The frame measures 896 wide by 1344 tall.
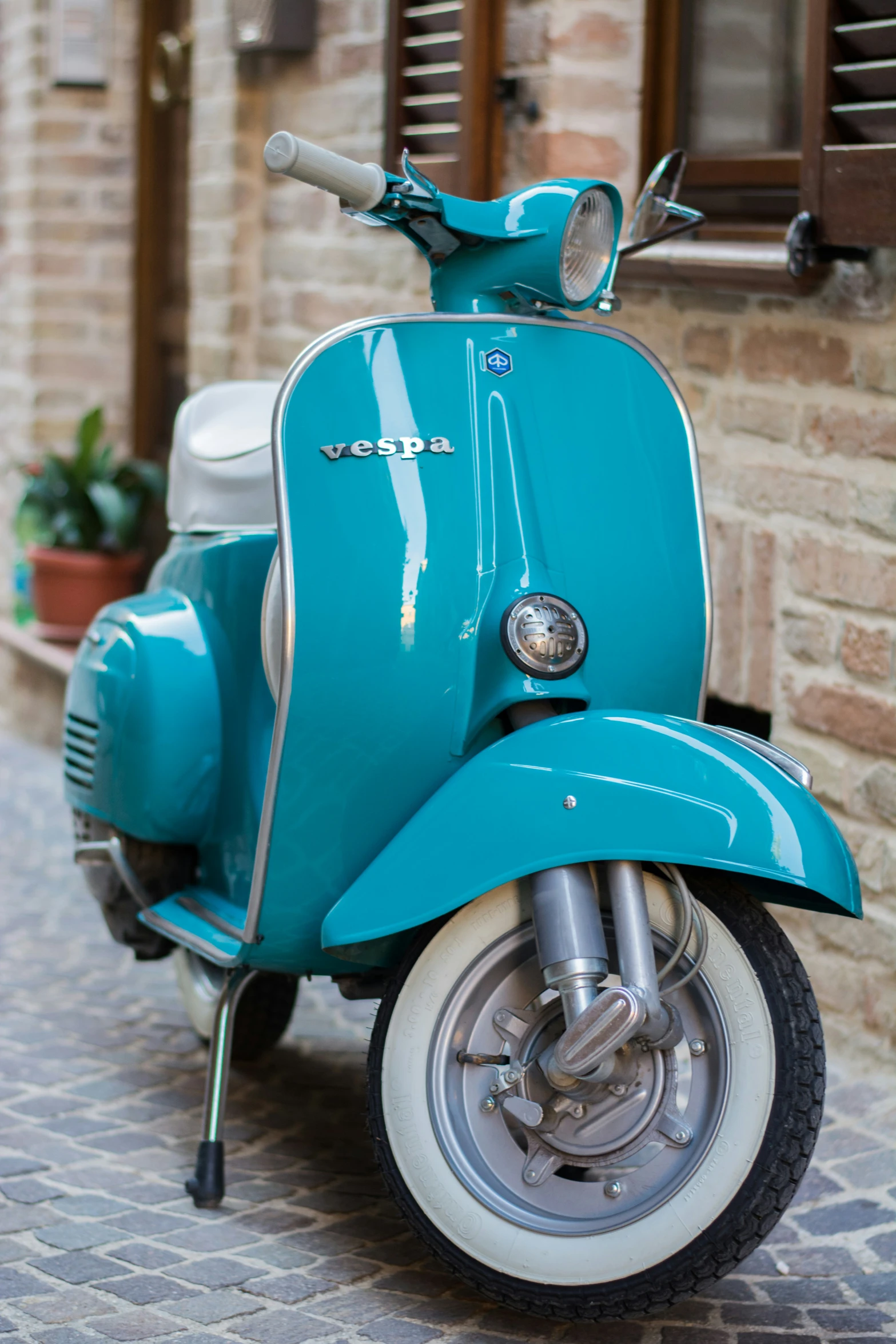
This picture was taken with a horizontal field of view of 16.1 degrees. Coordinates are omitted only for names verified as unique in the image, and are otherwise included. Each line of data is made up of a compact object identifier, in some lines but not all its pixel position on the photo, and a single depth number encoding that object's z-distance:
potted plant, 11.50
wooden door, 12.58
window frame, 7.51
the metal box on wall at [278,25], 9.43
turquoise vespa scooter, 3.90
